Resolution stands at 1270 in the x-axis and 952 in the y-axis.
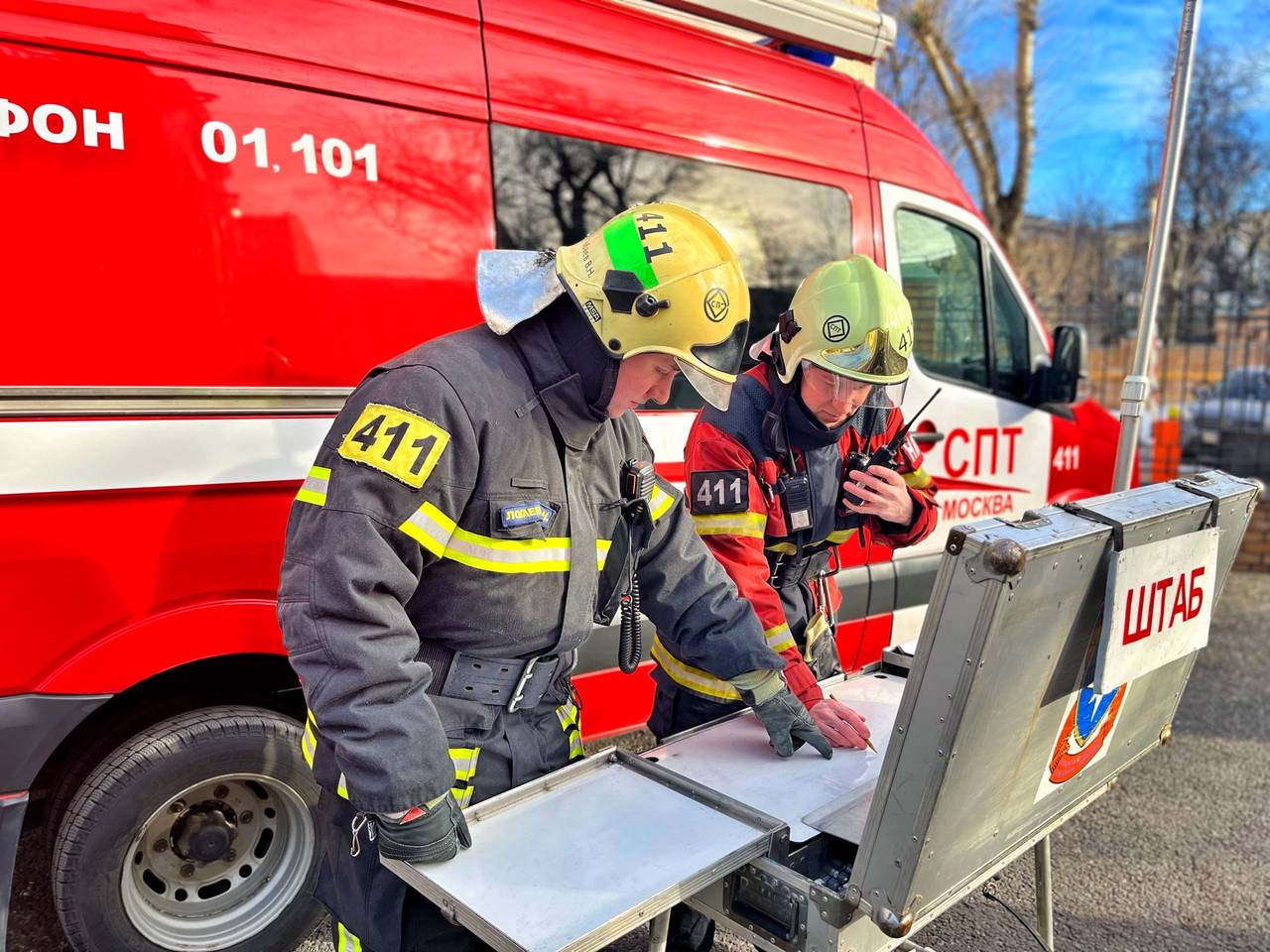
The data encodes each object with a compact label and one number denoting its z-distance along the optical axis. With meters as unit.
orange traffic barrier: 9.06
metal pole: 3.15
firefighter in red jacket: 2.13
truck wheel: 2.27
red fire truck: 2.06
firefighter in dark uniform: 1.37
